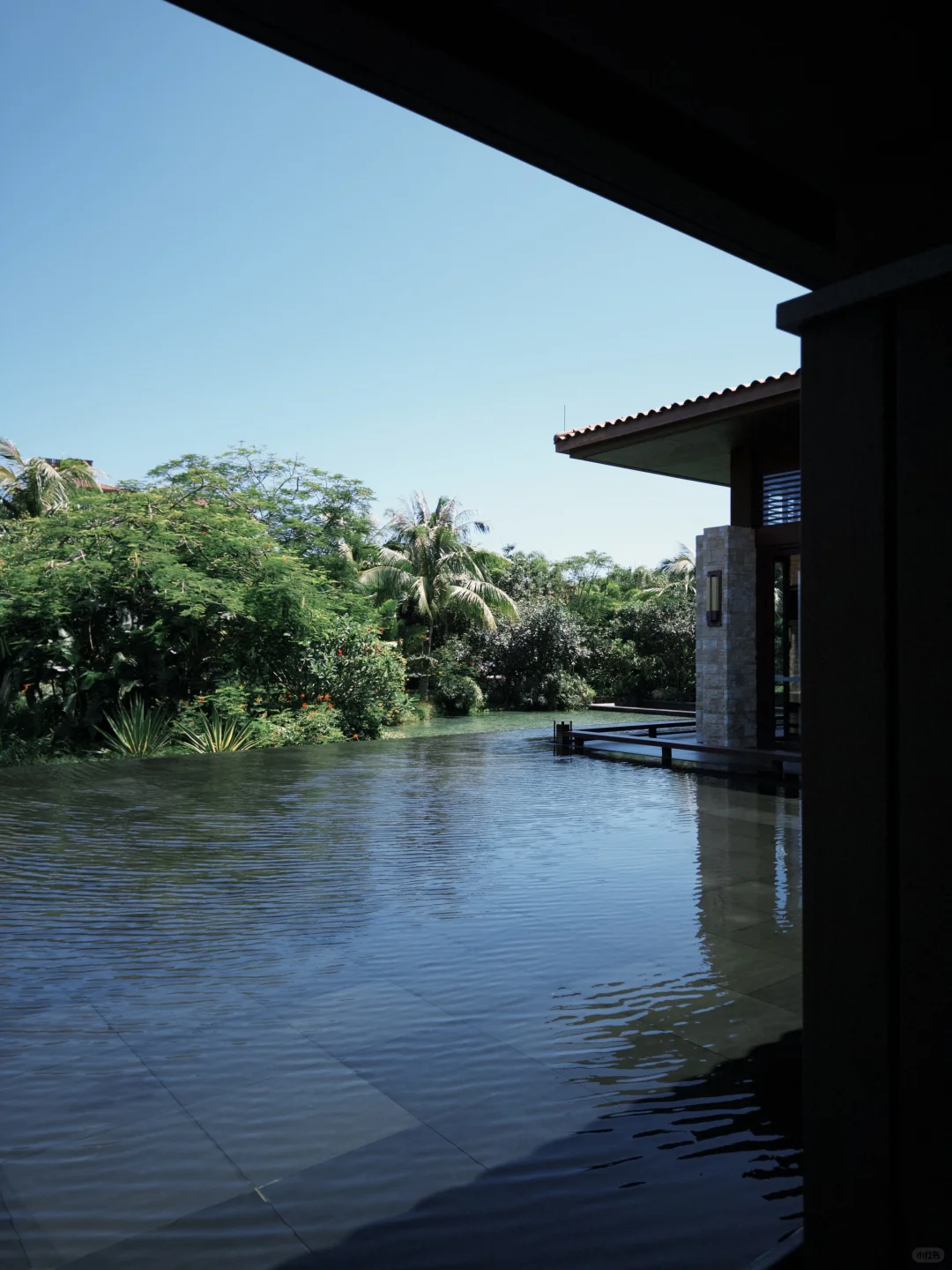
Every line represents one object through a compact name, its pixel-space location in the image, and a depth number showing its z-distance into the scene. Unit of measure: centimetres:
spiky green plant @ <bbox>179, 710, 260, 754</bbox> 1371
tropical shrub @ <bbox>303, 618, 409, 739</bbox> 1598
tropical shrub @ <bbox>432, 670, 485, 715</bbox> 2291
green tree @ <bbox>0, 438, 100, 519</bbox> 2175
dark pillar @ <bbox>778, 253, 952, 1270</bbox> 183
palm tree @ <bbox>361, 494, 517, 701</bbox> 2406
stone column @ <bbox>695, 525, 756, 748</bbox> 1279
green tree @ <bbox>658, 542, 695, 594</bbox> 3023
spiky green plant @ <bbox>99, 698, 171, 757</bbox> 1348
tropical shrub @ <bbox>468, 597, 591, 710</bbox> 2356
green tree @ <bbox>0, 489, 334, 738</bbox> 1395
